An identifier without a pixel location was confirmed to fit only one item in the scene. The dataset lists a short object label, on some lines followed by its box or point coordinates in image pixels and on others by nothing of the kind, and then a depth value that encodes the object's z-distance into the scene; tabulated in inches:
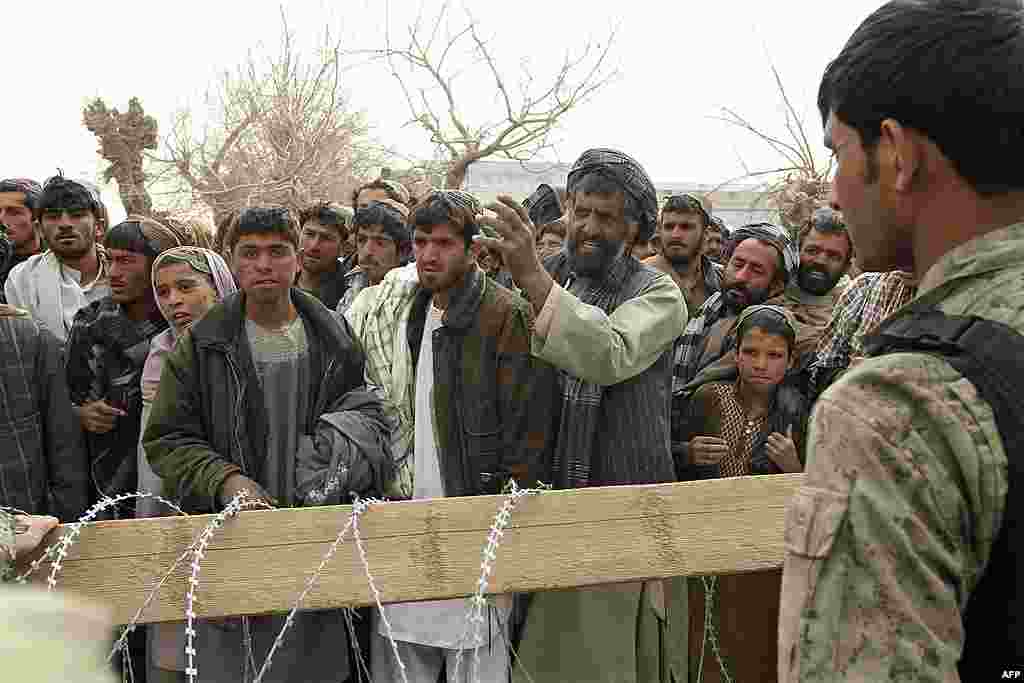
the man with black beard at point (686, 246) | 204.2
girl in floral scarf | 146.6
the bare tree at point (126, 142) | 712.4
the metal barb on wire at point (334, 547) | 84.6
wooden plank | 83.3
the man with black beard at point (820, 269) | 187.5
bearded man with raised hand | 126.0
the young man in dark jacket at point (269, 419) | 128.5
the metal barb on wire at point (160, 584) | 81.7
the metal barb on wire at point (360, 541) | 85.1
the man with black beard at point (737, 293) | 181.2
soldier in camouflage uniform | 40.1
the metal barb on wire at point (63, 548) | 81.4
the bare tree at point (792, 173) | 387.2
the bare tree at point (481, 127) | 696.4
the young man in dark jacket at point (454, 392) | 134.8
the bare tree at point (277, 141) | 805.9
